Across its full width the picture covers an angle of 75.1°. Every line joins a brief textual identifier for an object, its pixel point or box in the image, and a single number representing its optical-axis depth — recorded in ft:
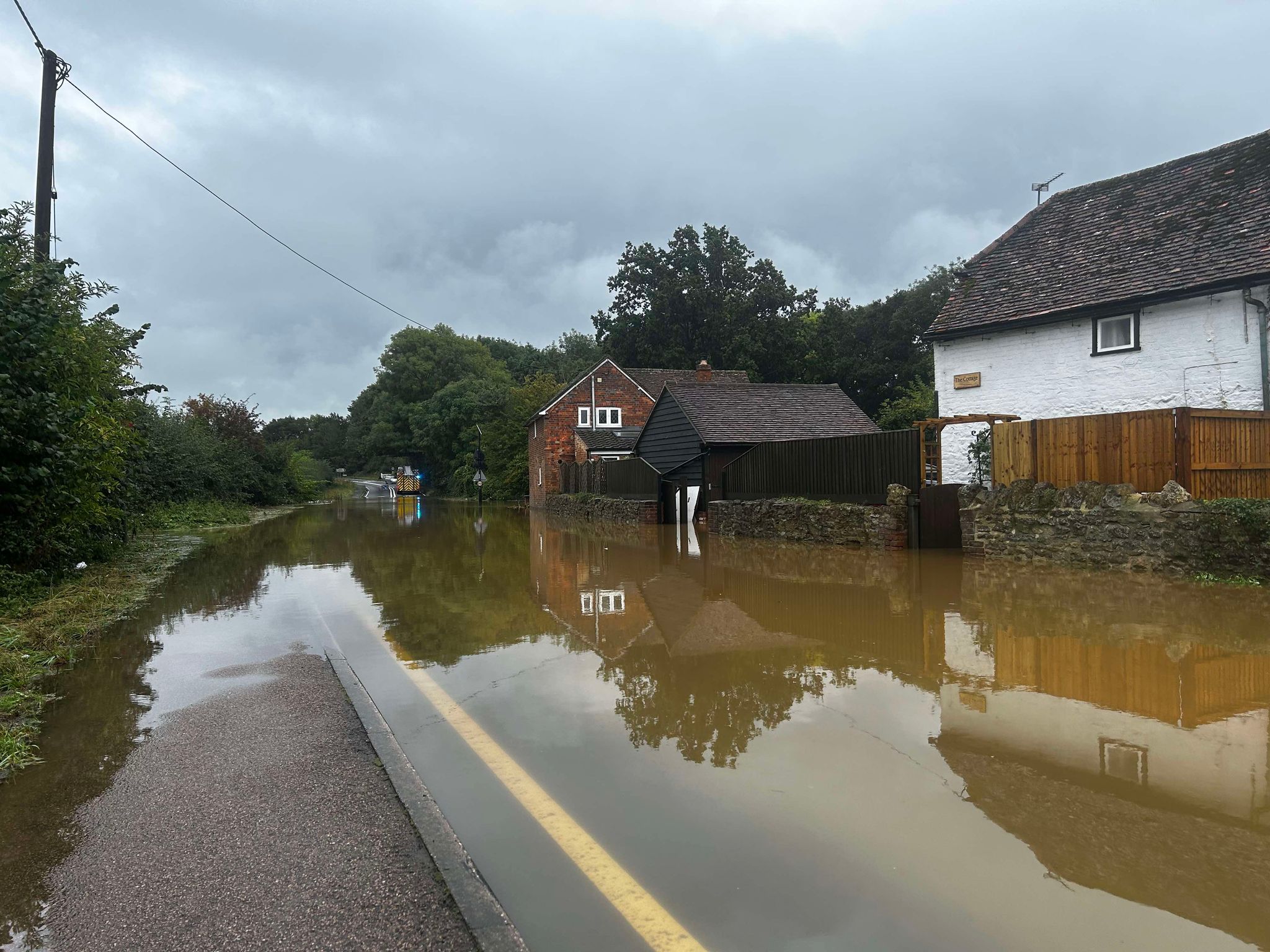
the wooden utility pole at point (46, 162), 44.04
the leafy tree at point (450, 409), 173.58
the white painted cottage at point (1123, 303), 48.47
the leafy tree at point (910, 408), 130.21
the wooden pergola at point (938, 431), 48.70
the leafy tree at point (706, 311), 178.60
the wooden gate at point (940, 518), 49.65
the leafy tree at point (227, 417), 136.56
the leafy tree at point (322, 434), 376.27
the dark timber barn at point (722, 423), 82.07
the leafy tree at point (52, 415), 31.71
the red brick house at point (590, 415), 139.13
